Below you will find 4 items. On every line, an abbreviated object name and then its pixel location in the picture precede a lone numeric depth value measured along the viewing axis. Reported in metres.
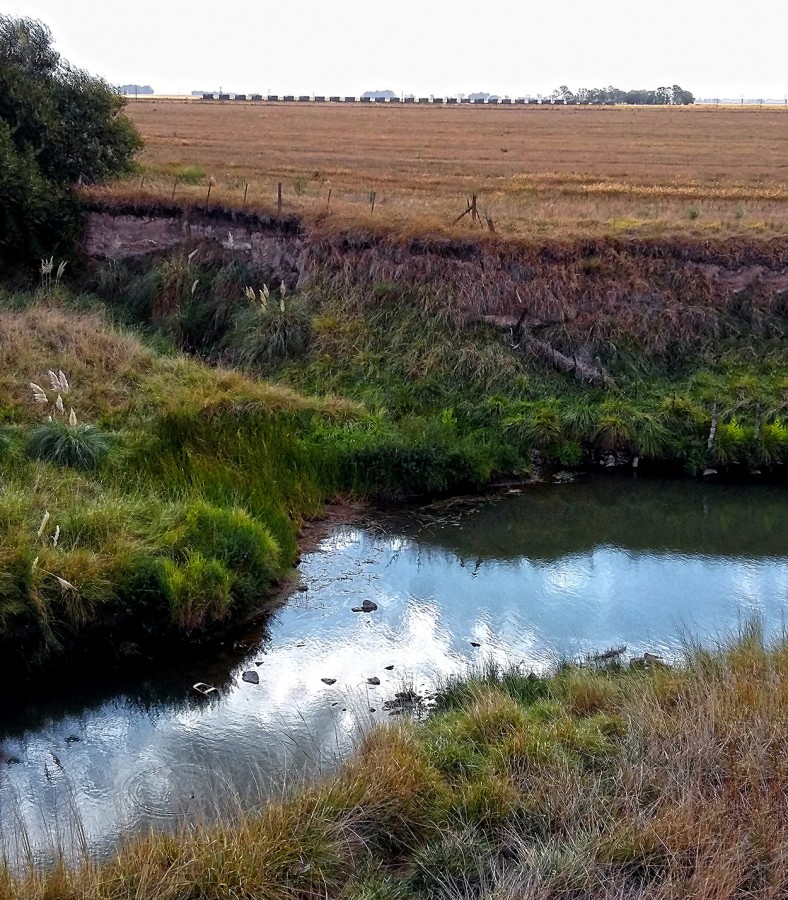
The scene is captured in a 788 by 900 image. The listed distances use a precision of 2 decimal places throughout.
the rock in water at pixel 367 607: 12.17
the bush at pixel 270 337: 19.23
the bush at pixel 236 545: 11.70
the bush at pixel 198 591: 10.85
